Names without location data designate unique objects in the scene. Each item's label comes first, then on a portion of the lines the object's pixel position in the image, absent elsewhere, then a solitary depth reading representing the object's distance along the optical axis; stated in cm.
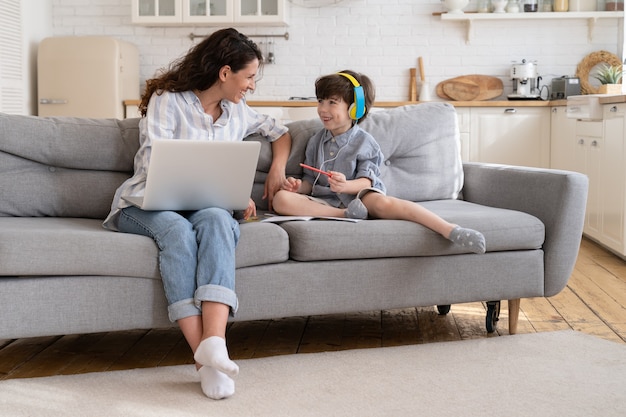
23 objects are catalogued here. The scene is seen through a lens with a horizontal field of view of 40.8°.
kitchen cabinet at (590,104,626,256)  453
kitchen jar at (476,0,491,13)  653
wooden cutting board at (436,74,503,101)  659
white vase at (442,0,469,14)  643
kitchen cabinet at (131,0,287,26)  649
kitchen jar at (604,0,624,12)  637
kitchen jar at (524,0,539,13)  643
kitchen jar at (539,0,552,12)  649
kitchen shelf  637
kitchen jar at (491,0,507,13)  645
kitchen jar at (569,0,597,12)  642
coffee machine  630
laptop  253
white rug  228
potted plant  563
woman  245
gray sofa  250
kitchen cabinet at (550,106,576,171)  556
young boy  304
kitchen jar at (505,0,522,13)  645
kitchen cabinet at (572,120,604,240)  496
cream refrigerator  621
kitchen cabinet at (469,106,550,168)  614
